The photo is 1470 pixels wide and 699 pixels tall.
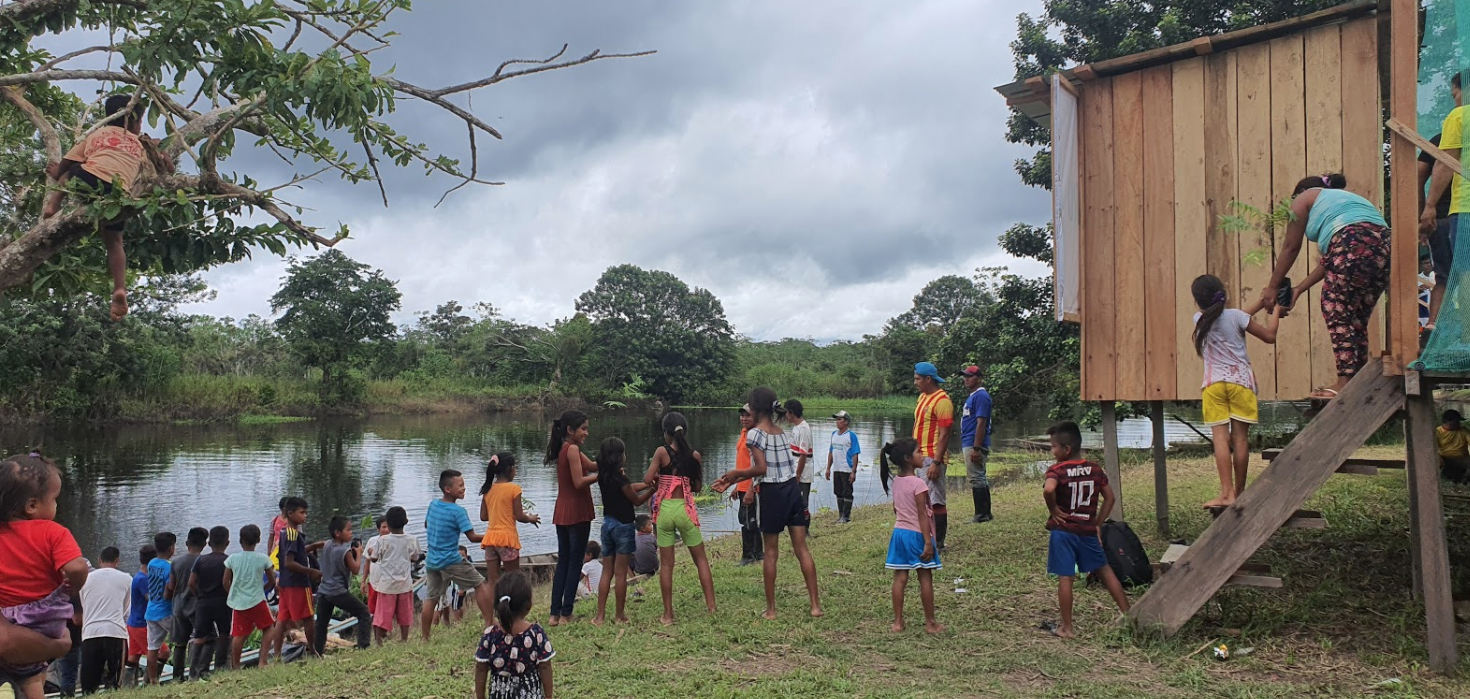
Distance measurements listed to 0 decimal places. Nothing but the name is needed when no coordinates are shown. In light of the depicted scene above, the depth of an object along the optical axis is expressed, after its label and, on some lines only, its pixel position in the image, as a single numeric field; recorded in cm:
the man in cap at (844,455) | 1127
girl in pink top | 569
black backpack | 601
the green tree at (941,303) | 6594
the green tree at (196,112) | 369
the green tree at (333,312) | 4419
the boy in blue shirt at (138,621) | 794
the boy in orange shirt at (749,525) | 926
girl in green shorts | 632
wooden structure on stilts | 629
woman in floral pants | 497
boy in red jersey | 553
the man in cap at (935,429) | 786
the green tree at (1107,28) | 1312
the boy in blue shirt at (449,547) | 718
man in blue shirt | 876
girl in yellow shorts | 540
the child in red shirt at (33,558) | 371
